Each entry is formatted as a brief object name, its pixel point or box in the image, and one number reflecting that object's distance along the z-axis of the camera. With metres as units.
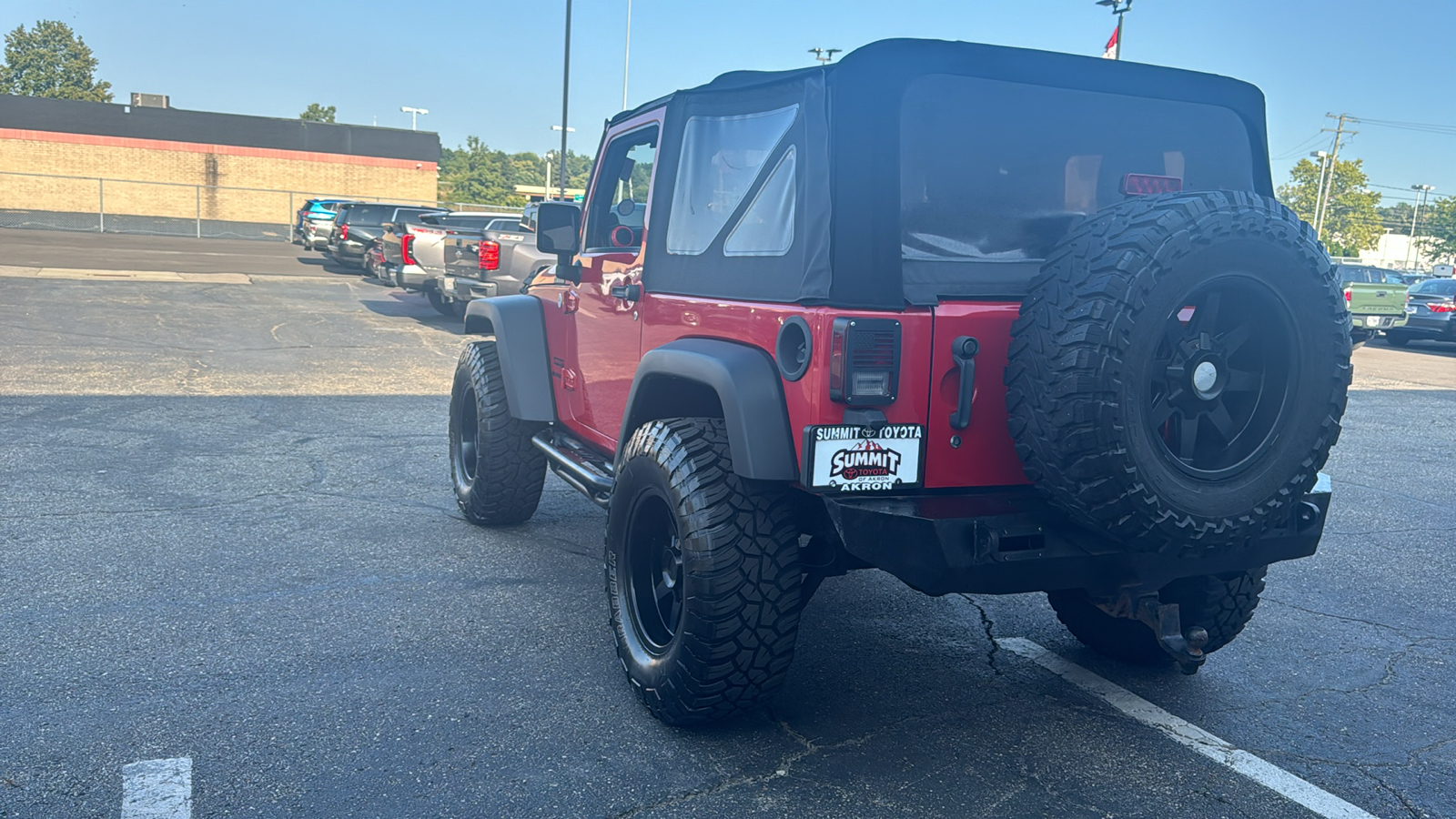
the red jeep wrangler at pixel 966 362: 2.97
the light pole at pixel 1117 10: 23.84
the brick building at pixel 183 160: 45.91
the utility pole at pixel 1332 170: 75.44
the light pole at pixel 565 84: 30.28
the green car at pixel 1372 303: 21.39
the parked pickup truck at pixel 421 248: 15.62
